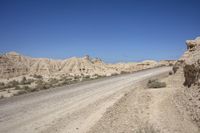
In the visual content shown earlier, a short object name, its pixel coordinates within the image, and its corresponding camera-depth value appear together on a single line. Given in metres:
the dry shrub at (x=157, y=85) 12.84
